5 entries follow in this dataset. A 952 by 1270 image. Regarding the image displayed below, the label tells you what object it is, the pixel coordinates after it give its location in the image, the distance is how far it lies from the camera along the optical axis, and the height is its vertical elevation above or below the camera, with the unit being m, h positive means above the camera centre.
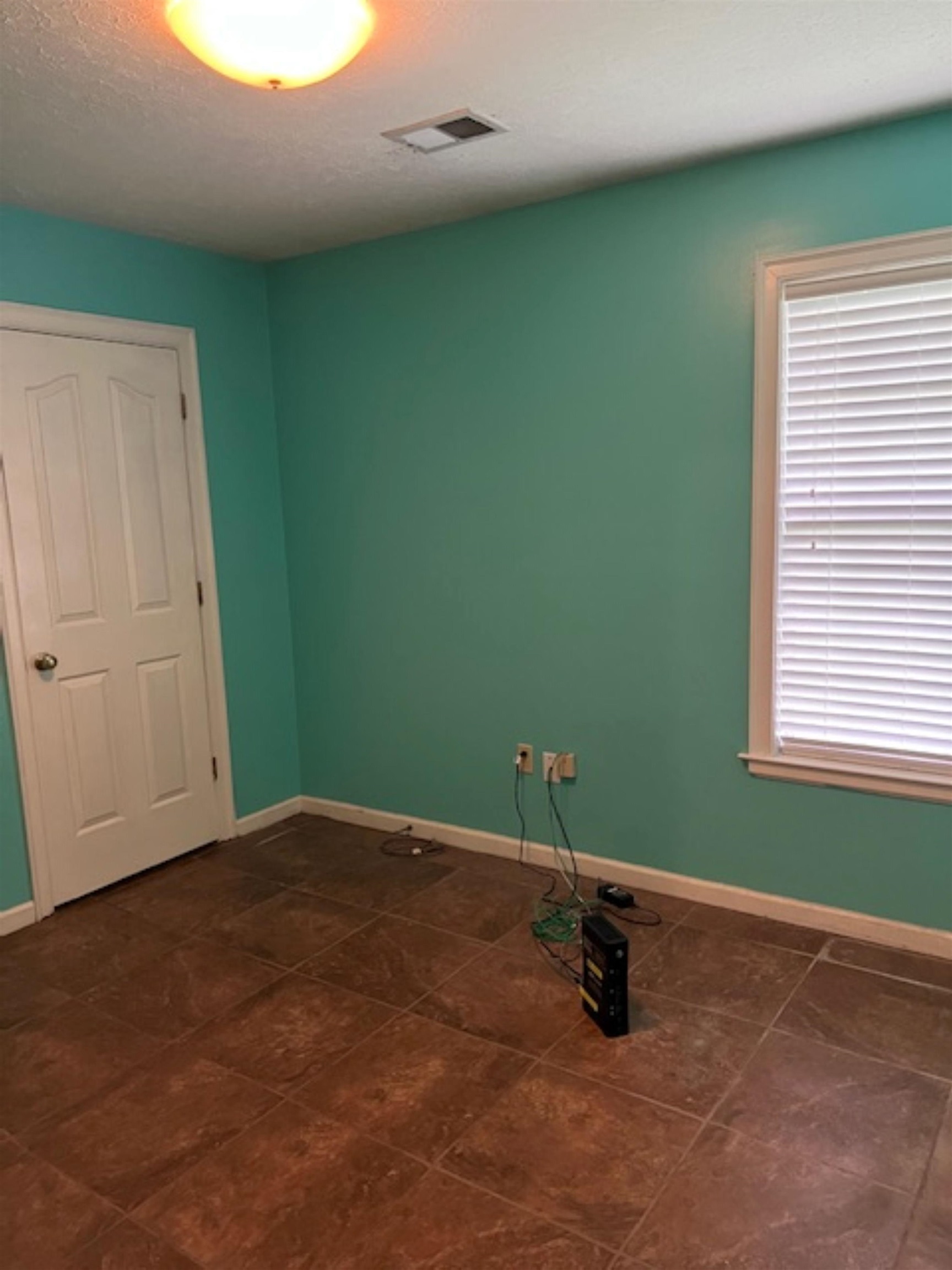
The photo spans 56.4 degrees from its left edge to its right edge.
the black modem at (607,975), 2.36 -1.27
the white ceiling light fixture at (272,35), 1.64 +0.90
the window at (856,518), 2.58 -0.08
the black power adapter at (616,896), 3.16 -1.40
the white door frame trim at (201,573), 3.08 -0.26
